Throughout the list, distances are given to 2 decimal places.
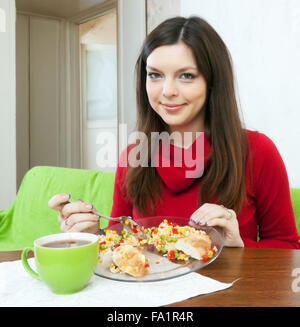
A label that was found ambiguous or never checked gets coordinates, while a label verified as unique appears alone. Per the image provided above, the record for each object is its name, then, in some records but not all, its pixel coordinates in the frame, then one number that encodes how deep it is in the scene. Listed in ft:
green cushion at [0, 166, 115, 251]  6.63
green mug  1.78
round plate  2.02
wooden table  1.77
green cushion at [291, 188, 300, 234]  4.57
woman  3.57
